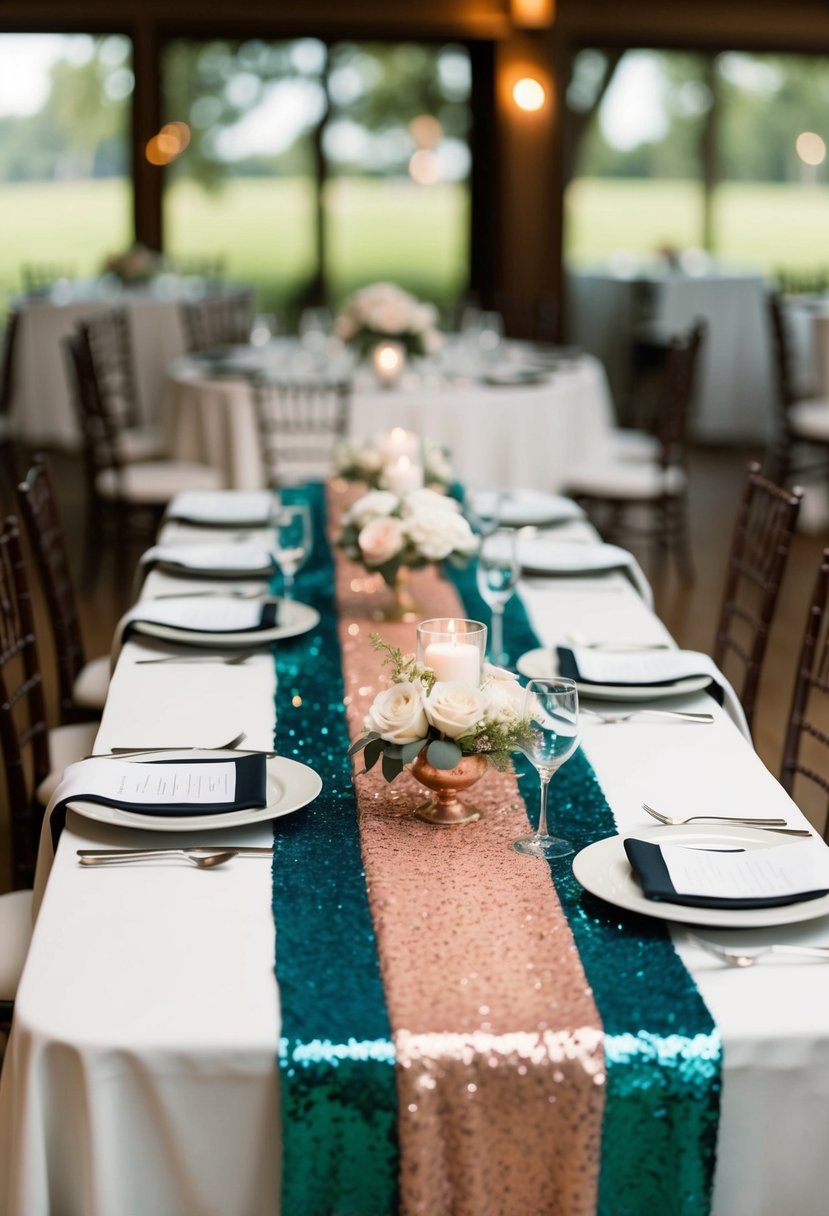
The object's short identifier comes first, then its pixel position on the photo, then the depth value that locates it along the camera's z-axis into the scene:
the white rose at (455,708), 1.76
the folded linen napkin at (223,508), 3.54
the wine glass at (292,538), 2.77
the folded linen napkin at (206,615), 2.63
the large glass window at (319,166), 9.88
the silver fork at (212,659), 2.55
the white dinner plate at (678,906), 1.58
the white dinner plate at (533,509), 3.52
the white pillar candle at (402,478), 3.04
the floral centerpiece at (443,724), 1.76
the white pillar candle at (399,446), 3.21
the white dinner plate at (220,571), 3.05
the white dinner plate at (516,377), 6.00
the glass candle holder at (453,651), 1.89
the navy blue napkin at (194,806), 1.82
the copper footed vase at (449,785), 1.83
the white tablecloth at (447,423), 5.78
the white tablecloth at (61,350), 8.70
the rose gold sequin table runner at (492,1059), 1.40
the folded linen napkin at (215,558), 3.07
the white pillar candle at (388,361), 5.83
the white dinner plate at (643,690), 2.32
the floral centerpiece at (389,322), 5.98
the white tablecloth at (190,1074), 1.40
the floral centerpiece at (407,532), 2.64
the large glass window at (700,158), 10.17
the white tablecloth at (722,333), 9.41
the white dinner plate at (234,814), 1.80
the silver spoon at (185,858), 1.73
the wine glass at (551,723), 1.71
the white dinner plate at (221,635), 2.59
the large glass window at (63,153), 9.80
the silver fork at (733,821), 1.83
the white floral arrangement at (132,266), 8.93
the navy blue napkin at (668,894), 1.59
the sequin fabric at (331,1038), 1.39
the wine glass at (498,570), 2.50
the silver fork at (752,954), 1.53
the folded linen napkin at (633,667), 2.36
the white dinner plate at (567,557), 3.12
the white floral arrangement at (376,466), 3.23
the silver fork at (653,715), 2.26
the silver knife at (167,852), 1.75
